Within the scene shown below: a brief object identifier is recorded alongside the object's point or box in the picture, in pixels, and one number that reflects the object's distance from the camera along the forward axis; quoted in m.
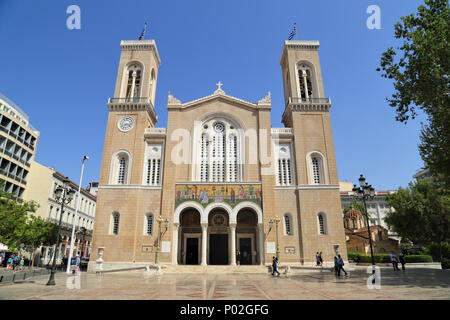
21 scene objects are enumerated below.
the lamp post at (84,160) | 24.98
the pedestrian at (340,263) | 17.69
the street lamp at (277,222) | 24.63
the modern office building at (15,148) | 33.75
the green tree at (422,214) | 33.12
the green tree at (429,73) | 15.77
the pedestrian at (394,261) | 21.61
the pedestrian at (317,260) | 23.59
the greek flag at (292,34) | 36.28
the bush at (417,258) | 34.81
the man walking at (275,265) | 20.50
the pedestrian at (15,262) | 28.89
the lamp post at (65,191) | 15.97
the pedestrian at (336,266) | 18.24
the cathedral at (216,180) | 26.28
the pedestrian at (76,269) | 19.52
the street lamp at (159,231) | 24.45
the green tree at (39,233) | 26.22
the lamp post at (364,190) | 18.95
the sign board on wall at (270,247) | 25.78
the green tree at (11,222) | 21.62
